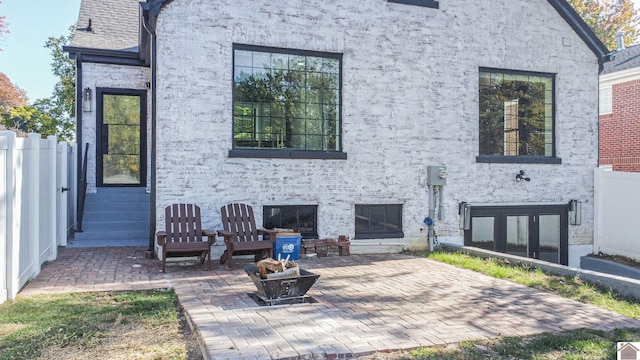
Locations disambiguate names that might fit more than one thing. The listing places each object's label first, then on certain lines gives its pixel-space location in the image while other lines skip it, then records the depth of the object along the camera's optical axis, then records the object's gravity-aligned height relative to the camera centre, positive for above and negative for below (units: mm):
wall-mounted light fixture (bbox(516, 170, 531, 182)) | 10453 +70
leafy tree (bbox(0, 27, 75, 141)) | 22453 +3549
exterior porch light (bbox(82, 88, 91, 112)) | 11180 +1699
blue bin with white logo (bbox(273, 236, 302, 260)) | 7969 -1090
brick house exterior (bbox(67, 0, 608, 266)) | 8312 +1193
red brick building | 16078 +2209
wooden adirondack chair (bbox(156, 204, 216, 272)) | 7148 -846
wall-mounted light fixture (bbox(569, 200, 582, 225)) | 10898 -697
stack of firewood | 5348 -980
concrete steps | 9795 -860
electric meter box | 9695 +75
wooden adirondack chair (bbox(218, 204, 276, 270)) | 7457 -870
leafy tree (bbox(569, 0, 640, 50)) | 27078 +8855
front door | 11508 +920
